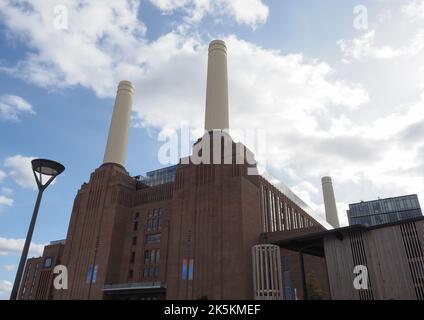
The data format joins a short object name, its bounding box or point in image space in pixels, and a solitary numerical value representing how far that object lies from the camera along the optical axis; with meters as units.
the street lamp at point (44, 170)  17.52
